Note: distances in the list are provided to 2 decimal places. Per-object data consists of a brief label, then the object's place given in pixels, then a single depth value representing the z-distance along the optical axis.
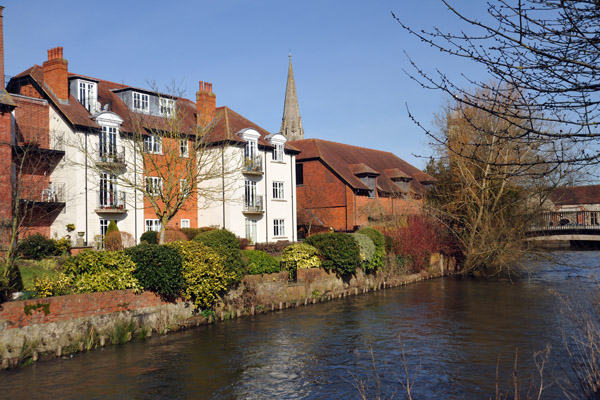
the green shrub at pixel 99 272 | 15.30
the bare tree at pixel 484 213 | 30.41
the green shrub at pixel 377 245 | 28.02
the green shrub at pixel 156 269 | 16.56
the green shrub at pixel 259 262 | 21.25
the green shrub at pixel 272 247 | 31.39
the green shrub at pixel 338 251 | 24.97
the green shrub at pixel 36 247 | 22.08
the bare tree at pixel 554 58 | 5.00
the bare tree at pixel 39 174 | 25.03
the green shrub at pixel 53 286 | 14.23
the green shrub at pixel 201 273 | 17.67
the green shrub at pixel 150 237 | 27.84
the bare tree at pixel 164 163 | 24.17
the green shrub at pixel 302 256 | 23.84
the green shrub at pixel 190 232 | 30.72
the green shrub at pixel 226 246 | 19.31
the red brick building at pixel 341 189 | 43.22
